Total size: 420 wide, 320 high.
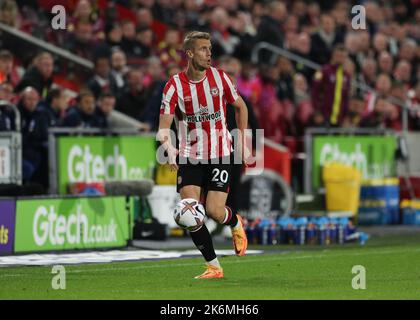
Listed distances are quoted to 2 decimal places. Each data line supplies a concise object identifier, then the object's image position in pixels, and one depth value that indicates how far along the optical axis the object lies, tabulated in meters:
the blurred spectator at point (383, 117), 22.74
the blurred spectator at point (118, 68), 19.47
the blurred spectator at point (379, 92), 23.69
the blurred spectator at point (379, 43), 25.33
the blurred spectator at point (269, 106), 21.12
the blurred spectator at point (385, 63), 24.91
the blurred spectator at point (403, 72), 25.27
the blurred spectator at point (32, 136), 17.09
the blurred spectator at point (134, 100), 19.56
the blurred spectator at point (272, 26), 23.67
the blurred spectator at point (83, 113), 17.67
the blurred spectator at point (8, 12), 18.94
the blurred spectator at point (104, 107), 18.05
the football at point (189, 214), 11.73
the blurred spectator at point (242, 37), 22.98
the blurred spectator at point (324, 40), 24.55
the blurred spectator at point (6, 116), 16.28
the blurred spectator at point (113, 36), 20.59
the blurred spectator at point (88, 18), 19.92
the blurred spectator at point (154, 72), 19.53
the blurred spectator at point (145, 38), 21.25
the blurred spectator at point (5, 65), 16.73
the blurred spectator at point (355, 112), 22.19
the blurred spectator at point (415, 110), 24.28
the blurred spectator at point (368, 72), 24.72
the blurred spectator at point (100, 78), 19.08
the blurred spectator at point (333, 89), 21.31
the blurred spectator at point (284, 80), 22.16
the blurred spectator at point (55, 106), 17.42
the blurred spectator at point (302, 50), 24.31
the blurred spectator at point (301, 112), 22.03
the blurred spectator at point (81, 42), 20.09
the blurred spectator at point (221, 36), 22.39
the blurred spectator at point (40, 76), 17.66
